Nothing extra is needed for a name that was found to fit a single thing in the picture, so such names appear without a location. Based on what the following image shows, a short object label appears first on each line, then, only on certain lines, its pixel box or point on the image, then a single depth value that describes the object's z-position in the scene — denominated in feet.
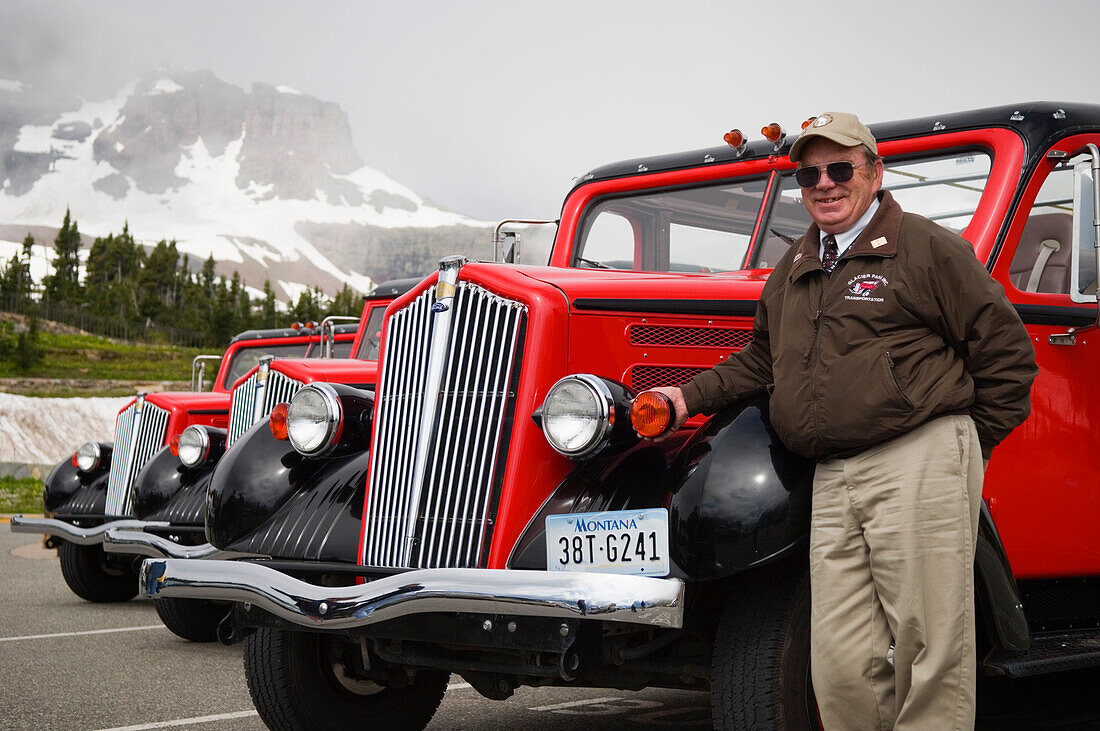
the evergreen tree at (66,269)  313.94
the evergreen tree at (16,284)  292.81
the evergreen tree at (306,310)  361.06
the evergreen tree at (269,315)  345.72
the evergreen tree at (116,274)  317.42
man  9.02
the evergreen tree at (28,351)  188.75
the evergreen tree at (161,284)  318.86
